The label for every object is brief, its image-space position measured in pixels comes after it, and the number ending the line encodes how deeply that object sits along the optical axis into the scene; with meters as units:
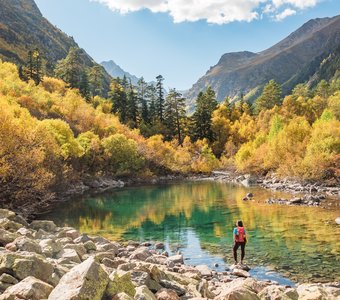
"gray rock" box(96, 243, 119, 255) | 25.86
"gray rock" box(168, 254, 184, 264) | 25.51
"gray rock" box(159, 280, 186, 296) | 15.55
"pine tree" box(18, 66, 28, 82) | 119.60
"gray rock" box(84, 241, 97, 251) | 24.04
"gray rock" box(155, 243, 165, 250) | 31.71
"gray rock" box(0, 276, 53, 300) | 11.10
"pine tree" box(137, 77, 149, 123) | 134.25
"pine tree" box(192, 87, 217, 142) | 134.88
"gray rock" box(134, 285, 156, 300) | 12.45
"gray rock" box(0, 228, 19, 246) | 18.74
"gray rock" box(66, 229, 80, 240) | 28.17
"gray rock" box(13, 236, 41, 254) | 17.18
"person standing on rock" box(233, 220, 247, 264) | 25.45
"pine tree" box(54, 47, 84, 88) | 137.38
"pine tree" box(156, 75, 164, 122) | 139.86
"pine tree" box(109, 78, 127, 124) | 131.38
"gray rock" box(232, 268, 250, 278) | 23.12
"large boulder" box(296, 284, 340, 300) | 14.83
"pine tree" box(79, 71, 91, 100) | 132.88
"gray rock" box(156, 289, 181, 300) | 14.10
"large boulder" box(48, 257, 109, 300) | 10.60
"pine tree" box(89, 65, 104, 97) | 150.38
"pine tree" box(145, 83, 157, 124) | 136.75
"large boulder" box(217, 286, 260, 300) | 13.59
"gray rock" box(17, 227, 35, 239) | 23.24
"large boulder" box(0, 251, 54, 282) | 13.39
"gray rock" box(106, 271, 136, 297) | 12.09
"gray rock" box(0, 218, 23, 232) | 24.20
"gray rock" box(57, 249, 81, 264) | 17.45
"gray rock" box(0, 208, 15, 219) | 28.61
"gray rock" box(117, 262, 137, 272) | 16.70
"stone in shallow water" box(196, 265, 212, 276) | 22.47
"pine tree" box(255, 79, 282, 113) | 145.62
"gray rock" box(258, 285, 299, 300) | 14.80
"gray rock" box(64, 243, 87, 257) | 21.45
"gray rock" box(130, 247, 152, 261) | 24.55
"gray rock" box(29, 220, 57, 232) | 31.28
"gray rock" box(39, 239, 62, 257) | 18.83
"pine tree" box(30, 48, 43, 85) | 124.26
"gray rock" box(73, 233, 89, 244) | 25.75
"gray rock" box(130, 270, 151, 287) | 14.97
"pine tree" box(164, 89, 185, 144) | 135.88
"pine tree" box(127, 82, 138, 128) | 132.00
